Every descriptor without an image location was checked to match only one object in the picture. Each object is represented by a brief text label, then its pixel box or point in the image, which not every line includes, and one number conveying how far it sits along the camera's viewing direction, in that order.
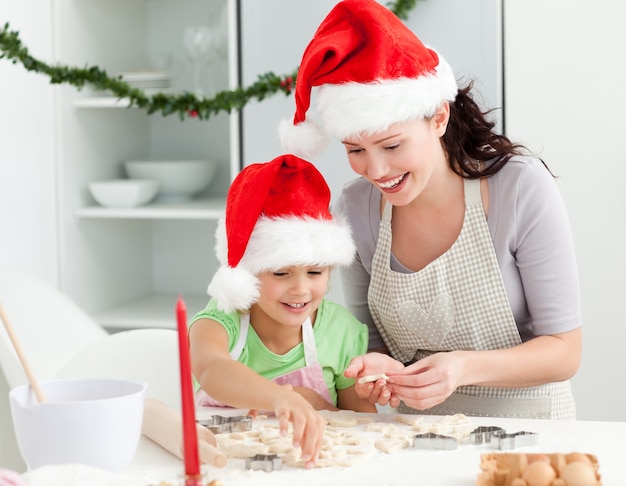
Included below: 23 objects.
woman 2.61
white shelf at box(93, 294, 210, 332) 4.28
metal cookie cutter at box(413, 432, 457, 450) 2.24
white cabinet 4.26
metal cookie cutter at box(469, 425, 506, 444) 2.26
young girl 2.63
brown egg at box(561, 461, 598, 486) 2.00
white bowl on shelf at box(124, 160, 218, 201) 4.54
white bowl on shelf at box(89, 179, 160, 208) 4.32
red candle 1.80
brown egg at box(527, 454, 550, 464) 2.03
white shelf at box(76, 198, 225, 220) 4.20
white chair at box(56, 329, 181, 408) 2.82
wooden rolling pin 2.17
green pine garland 3.89
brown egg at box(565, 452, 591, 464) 2.03
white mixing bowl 1.98
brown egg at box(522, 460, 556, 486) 2.00
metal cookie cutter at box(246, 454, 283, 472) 2.16
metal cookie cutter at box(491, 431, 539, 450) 2.23
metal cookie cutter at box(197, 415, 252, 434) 2.34
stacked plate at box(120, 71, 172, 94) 4.32
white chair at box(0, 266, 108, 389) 3.42
